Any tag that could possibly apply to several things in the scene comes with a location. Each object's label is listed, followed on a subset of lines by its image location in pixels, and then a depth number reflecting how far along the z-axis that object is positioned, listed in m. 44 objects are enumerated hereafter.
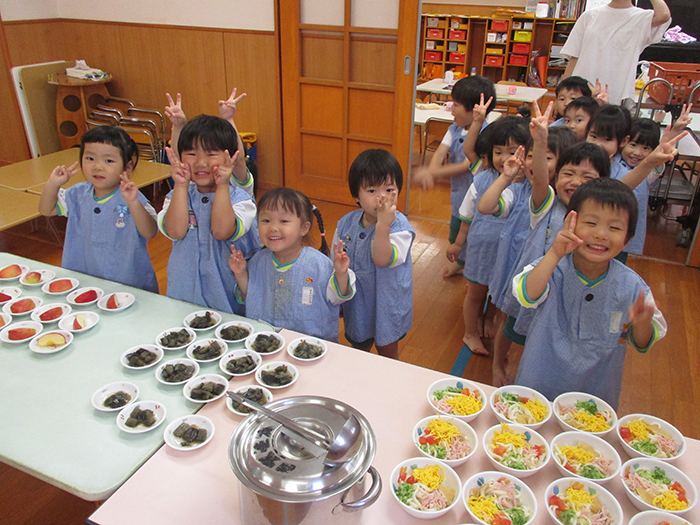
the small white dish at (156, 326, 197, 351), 1.44
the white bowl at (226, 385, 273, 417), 1.22
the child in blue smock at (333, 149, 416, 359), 1.79
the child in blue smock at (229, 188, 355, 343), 1.66
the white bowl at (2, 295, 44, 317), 1.58
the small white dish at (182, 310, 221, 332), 1.54
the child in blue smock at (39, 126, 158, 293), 1.94
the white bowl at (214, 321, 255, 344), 1.49
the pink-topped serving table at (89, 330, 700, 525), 1.00
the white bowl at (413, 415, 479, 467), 1.09
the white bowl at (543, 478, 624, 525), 0.97
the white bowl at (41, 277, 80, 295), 1.70
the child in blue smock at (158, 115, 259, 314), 1.76
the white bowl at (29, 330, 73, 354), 1.41
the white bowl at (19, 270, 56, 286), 1.75
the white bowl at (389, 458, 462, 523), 0.98
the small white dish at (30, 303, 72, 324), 1.54
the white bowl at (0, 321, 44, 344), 1.46
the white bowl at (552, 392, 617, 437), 1.19
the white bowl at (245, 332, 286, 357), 1.44
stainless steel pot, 0.84
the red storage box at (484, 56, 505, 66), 8.29
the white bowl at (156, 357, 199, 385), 1.32
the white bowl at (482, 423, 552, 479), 1.06
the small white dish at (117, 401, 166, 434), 1.17
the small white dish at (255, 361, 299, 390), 1.31
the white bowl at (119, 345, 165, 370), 1.37
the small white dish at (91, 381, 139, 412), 1.24
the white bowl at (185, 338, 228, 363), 1.41
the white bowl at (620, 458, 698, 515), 1.00
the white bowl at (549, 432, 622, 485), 1.07
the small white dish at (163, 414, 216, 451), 1.12
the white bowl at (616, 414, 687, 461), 1.12
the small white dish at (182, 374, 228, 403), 1.26
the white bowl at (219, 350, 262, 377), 1.36
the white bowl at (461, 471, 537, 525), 0.98
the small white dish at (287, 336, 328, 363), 1.42
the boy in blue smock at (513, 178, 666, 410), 1.32
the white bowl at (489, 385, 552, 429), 1.20
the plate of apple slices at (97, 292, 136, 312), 1.63
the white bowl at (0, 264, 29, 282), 1.78
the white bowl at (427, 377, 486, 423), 1.23
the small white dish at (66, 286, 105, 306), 1.65
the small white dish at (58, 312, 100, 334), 1.51
